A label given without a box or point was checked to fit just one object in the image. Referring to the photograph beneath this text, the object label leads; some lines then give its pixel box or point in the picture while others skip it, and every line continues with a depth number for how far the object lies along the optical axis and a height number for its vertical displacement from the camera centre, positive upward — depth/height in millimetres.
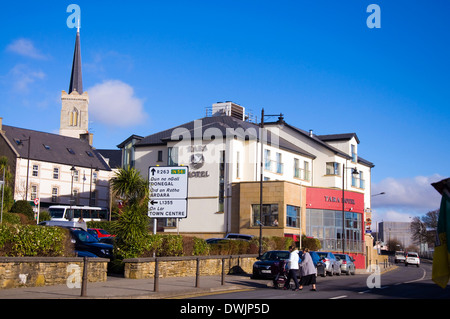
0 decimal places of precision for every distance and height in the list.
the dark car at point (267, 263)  26250 -1605
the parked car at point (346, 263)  36656 -2151
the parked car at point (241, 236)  40572 -529
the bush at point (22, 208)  50500 +1455
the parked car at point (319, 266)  30709 -1961
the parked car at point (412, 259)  70812 -3392
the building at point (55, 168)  74125 +8192
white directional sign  23047 +1466
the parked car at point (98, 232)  40744 -462
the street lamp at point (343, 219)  50875 +1043
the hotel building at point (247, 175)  49719 +5506
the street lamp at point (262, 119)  31647 +6775
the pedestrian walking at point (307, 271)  21000 -1522
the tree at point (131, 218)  22859 +354
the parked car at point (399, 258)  83506 -3828
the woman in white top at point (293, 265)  21155 -1329
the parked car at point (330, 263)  33156 -1958
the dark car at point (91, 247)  24422 -922
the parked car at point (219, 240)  30506 -714
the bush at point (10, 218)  40156 +438
